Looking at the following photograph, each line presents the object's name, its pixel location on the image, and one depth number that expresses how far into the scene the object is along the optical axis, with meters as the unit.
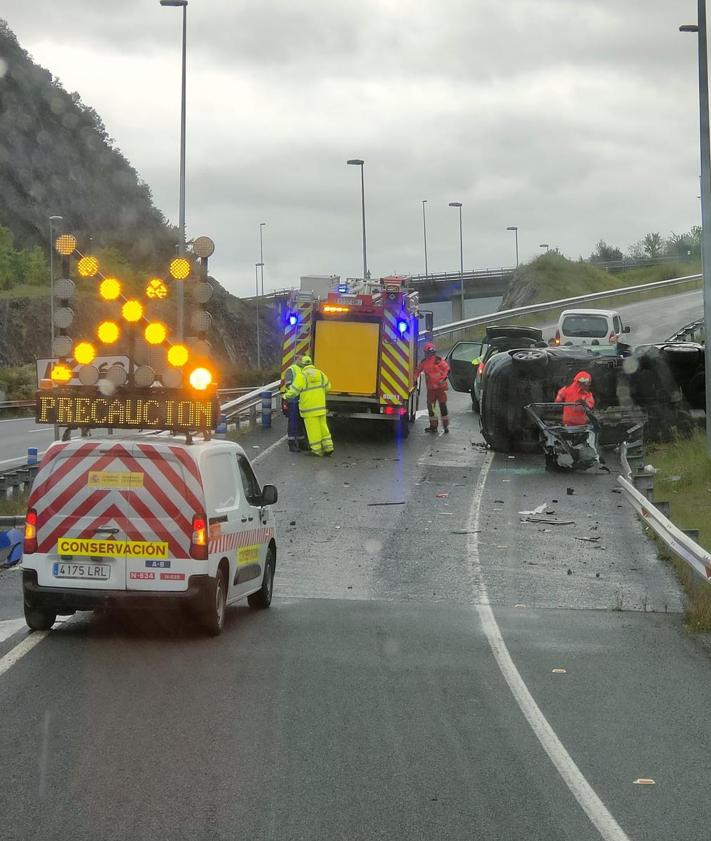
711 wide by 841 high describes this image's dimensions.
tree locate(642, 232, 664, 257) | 144.12
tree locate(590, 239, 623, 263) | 154.50
